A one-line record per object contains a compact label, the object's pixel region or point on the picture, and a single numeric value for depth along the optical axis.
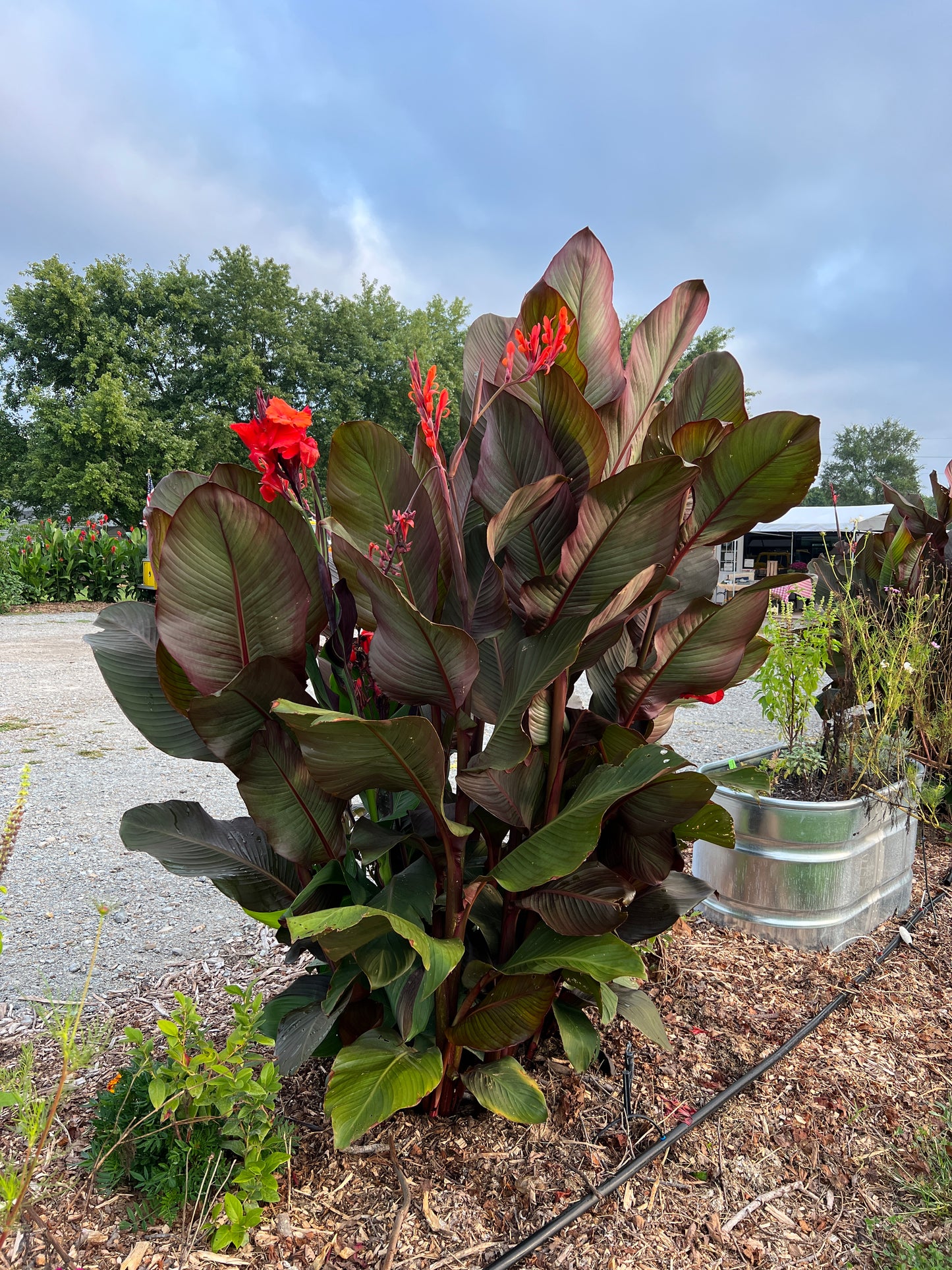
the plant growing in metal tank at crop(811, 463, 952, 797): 3.22
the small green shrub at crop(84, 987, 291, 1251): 1.39
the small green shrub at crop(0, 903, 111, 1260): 1.22
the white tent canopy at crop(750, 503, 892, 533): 23.05
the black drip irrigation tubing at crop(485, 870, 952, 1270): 1.46
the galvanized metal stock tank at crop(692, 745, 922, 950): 2.63
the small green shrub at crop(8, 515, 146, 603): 16.11
